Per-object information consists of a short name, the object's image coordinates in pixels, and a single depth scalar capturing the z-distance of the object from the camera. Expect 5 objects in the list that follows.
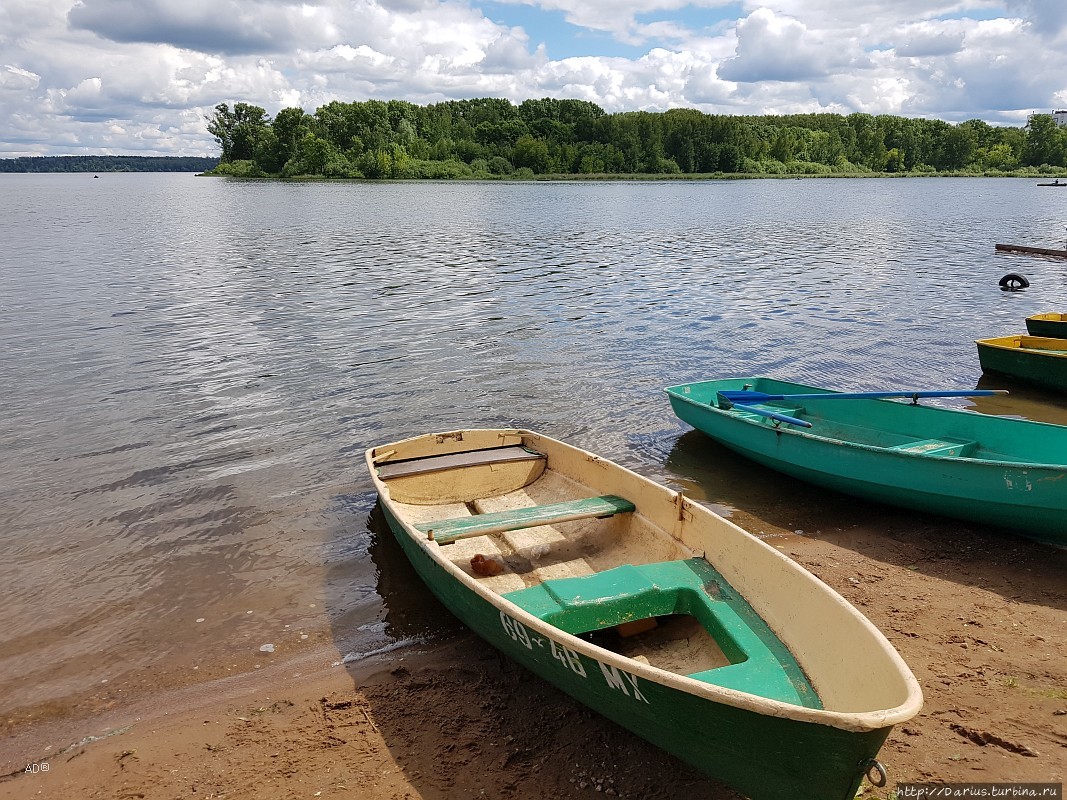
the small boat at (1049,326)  15.66
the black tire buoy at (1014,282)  24.80
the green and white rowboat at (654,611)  4.20
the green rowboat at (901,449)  7.78
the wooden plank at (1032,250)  30.20
